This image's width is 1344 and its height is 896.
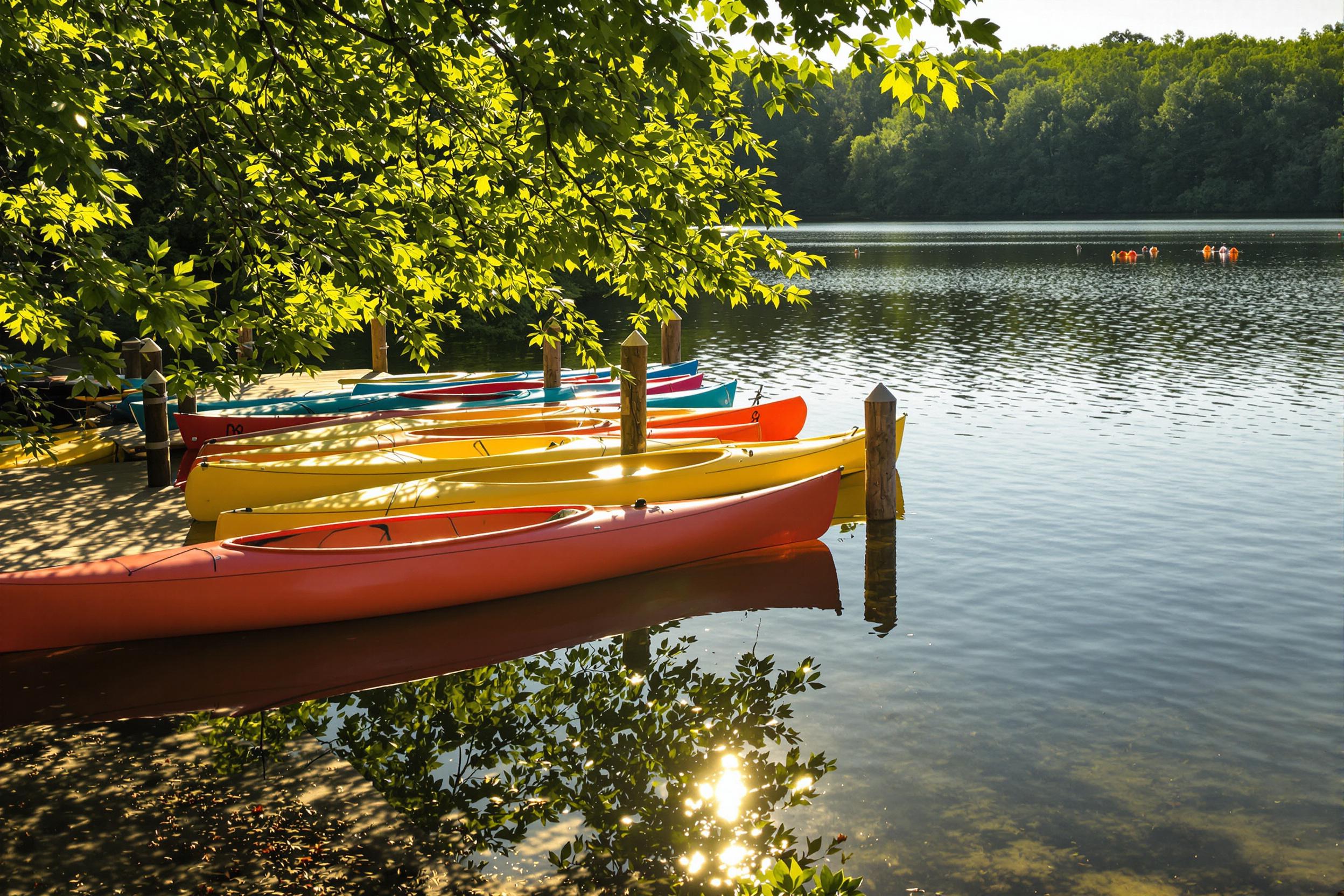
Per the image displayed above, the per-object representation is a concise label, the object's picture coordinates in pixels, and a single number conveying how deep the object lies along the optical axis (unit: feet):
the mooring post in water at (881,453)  37.17
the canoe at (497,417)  41.45
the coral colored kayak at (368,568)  26.12
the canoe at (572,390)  53.11
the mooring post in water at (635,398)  38.01
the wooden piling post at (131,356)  56.13
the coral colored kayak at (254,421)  43.62
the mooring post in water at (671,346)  61.87
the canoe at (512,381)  55.62
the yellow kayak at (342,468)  35.40
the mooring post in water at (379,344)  65.46
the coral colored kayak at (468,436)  39.06
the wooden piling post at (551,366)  53.36
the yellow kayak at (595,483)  32.81
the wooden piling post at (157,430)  39.06
